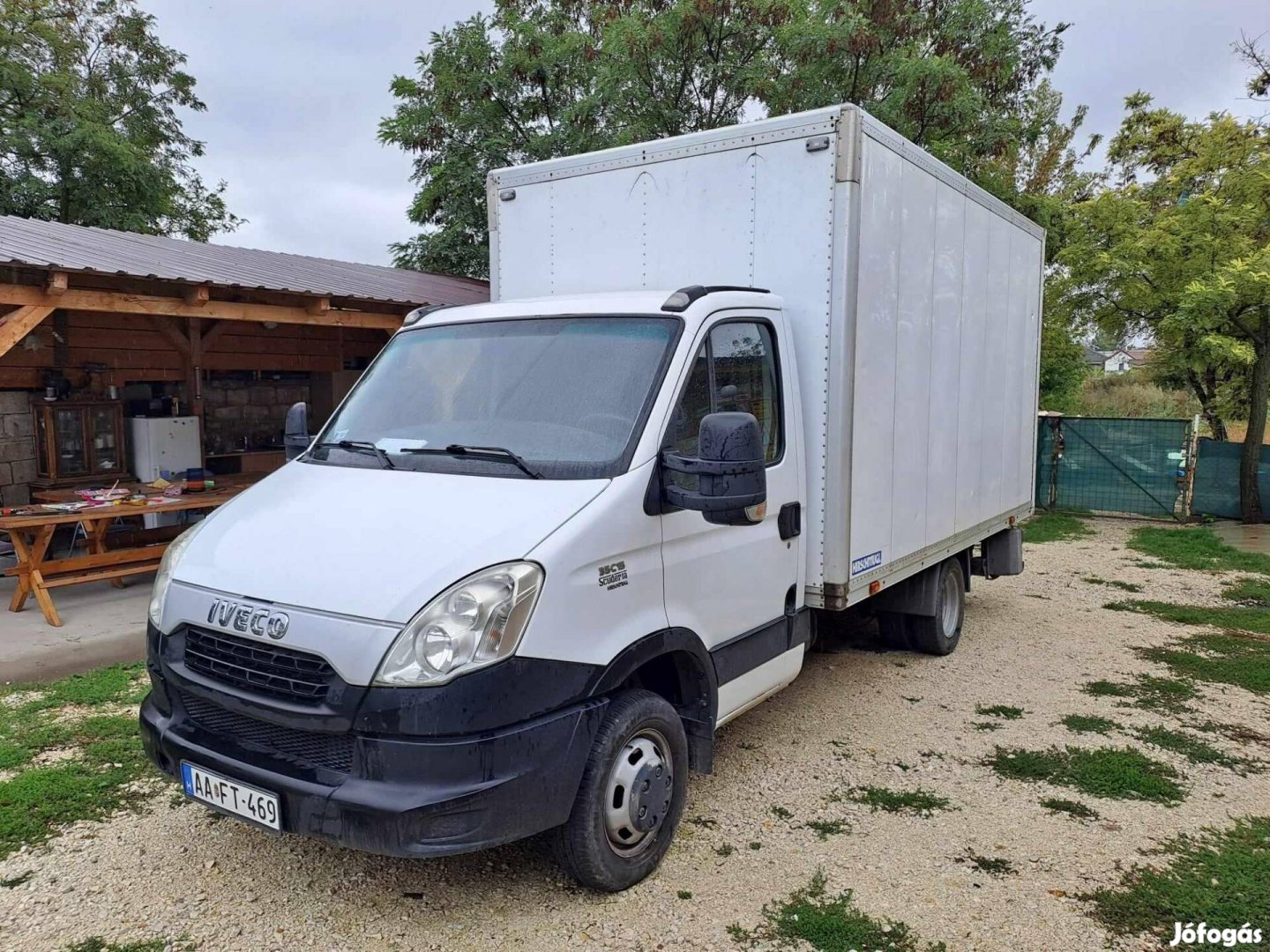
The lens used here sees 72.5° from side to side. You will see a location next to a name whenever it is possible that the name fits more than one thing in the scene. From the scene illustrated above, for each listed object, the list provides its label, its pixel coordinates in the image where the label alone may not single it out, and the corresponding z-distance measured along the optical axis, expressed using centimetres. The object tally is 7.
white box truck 263
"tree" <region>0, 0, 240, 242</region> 1744
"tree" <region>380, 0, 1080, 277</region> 1319
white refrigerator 1052
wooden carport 721
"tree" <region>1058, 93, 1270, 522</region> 1259
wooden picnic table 682
